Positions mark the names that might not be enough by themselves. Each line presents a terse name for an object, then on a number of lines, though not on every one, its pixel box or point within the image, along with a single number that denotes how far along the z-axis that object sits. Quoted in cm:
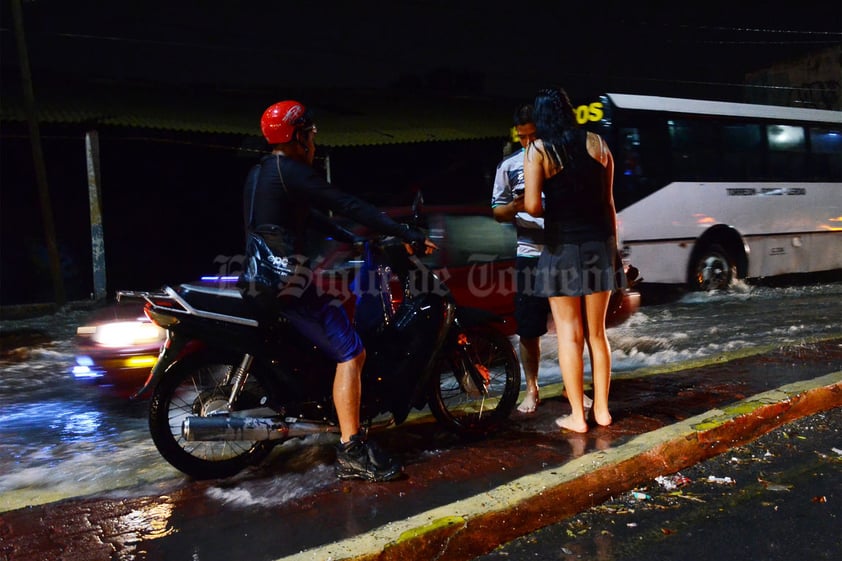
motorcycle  338
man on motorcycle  328
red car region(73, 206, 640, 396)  476
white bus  1012
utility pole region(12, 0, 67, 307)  1126
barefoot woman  379
